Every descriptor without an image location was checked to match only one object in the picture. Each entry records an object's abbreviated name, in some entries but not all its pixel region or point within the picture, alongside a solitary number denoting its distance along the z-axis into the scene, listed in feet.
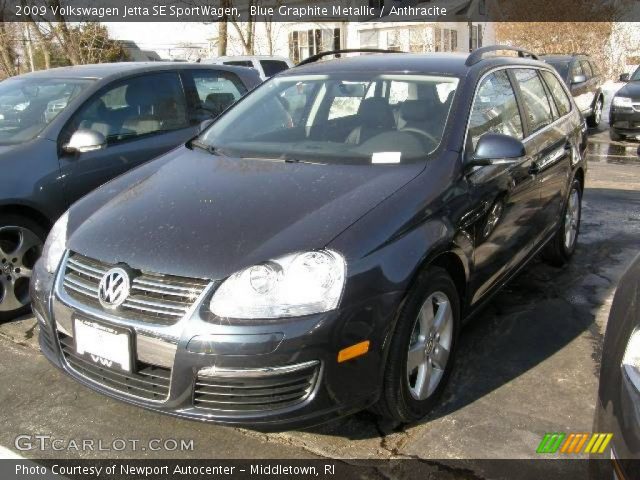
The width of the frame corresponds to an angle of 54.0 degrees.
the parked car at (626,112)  37.63
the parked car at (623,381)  5.54
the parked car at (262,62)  44.45
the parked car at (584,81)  41.85
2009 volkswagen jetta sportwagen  7.81
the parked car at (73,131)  13.56
